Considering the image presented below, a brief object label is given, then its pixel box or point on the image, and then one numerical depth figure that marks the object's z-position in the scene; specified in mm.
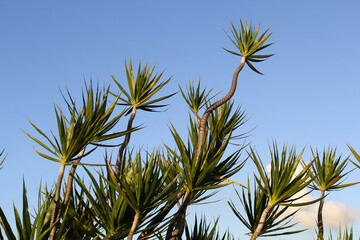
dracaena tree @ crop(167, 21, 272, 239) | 5828
